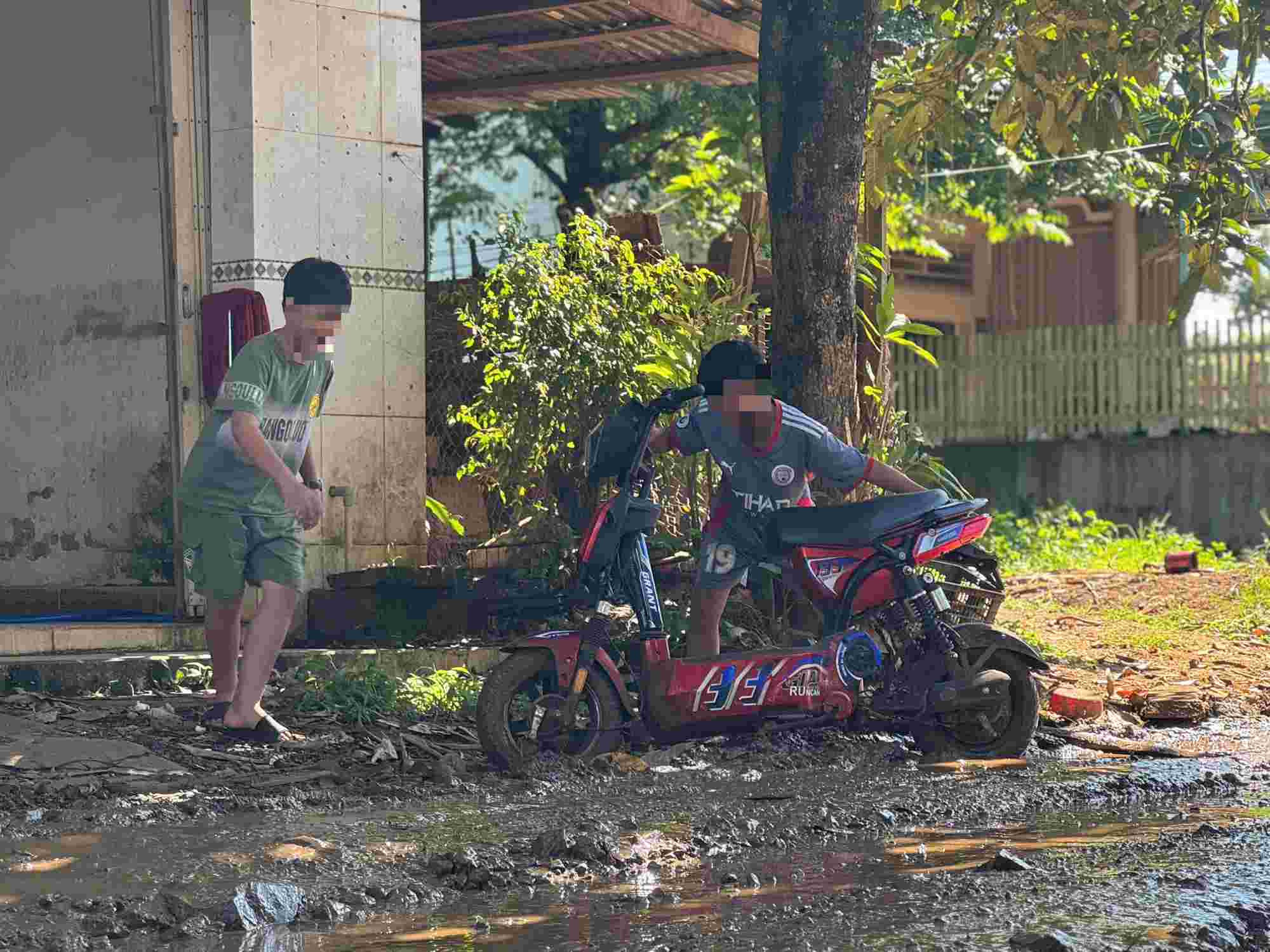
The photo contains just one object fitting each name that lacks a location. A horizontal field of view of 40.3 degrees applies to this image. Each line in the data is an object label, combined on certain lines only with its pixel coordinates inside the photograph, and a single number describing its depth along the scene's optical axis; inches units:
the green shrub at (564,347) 341.7
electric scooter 249.8
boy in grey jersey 268.5
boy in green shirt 260.1
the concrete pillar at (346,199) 342.0
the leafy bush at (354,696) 281.1
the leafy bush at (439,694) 288.4
